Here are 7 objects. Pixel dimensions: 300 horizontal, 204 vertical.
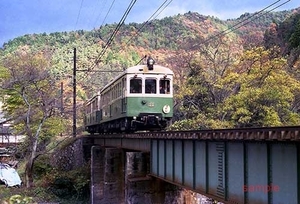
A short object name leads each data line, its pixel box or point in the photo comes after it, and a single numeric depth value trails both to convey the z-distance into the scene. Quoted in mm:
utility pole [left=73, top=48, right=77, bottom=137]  39788
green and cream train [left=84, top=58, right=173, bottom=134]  21562
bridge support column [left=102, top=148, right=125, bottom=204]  25625
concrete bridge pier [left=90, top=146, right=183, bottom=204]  18062
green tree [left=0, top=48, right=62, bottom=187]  32969
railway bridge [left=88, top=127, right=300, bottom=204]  7410
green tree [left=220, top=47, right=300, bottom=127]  29094
